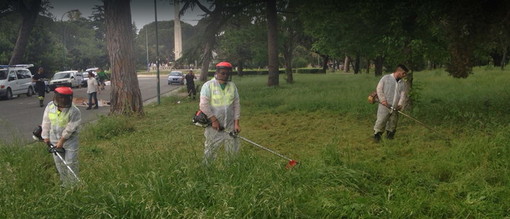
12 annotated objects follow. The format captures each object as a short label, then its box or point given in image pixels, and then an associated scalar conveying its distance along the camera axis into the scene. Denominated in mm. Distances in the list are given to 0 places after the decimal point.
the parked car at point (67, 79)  27864
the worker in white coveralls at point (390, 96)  7441
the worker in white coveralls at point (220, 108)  5492
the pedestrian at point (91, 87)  15680
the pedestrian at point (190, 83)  18578
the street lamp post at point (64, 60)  41412
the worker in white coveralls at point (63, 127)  5105
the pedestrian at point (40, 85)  16594
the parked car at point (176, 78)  36469
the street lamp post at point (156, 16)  19312
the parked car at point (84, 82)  33153
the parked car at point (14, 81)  20561
